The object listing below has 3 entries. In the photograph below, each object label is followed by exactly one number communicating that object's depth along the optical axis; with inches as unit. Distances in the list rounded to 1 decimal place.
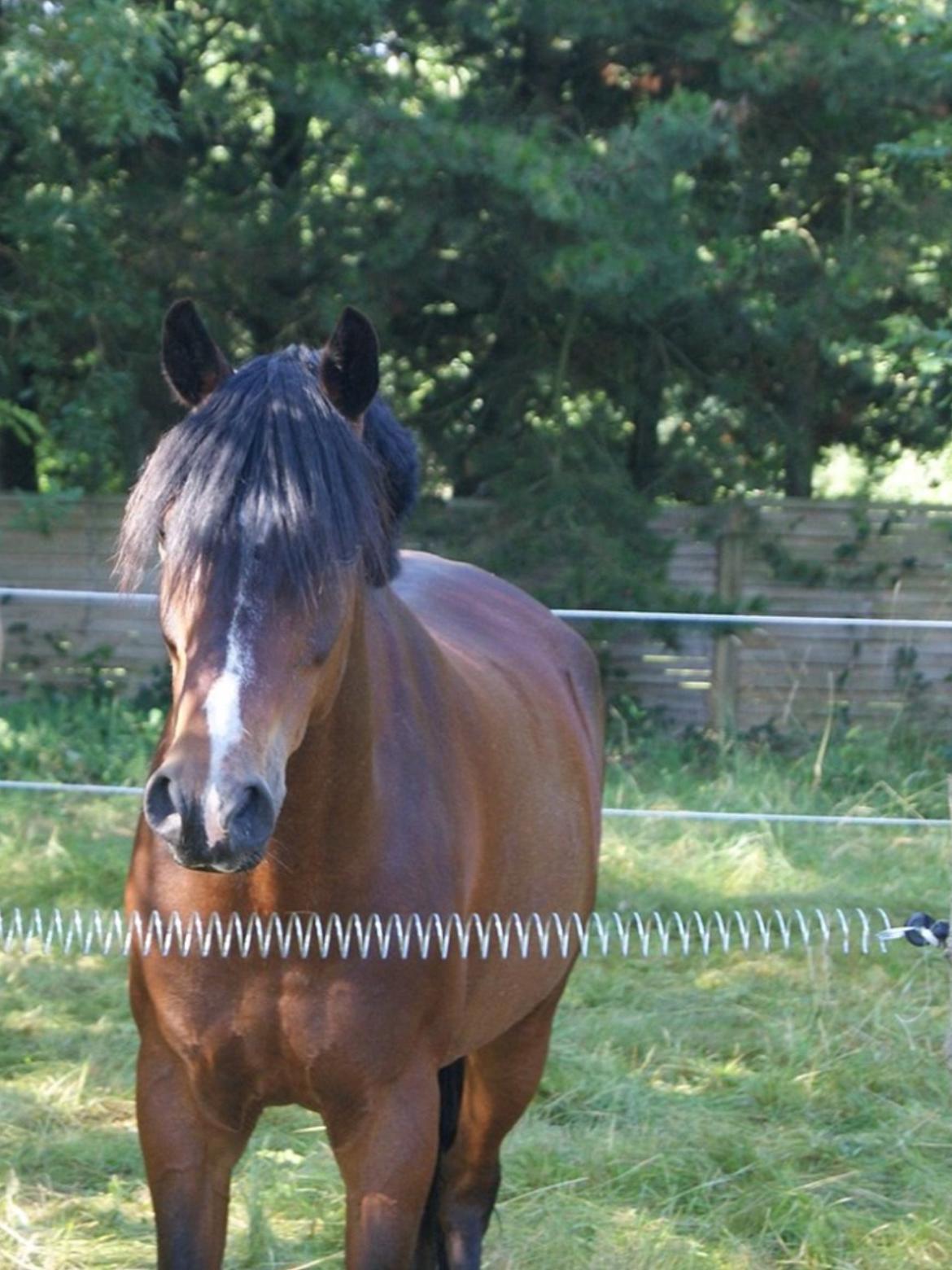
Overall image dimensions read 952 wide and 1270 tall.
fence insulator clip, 197.6
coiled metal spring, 187.0
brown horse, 159.5
